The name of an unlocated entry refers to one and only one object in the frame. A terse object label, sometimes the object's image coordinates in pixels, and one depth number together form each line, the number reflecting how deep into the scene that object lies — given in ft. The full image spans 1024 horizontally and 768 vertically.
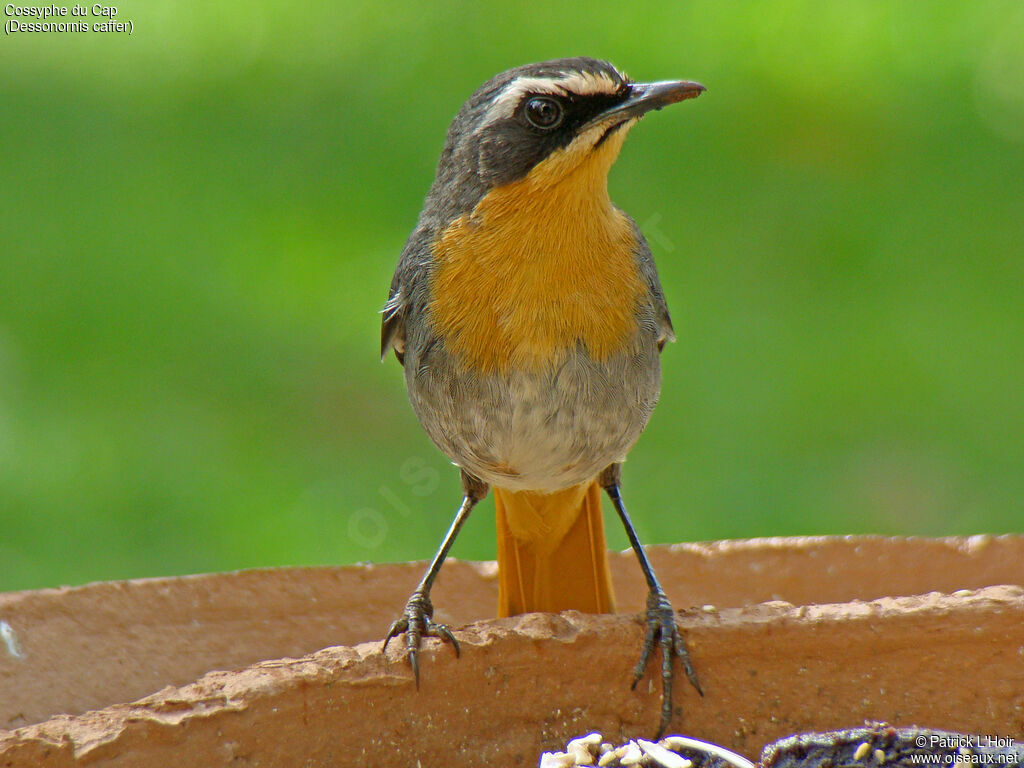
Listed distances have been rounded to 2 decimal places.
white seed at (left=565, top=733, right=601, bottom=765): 16.17
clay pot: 15.51
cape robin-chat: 17.78
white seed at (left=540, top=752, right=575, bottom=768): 16.01
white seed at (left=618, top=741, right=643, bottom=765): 16.11
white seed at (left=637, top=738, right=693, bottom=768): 15.96
